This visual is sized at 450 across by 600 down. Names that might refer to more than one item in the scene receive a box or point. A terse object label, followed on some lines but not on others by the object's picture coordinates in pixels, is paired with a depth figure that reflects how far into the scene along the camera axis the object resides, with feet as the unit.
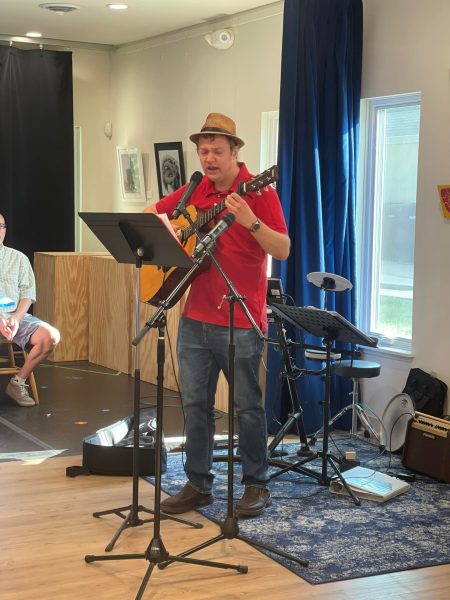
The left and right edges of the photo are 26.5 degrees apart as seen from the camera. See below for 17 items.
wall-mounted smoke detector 24.80
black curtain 29.32
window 18.75
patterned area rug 11.87
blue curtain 18.29
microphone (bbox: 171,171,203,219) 11.38
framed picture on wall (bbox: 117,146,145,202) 29.66
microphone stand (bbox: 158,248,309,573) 11.00
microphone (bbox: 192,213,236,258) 10.82
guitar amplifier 15.72
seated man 20.43
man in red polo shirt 12.60
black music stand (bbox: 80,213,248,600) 10.61
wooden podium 24.63
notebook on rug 14.46
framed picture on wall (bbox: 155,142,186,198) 27.37
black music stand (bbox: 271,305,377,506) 14.23
